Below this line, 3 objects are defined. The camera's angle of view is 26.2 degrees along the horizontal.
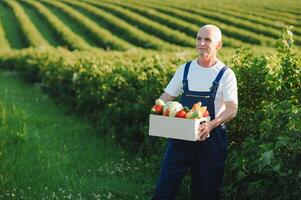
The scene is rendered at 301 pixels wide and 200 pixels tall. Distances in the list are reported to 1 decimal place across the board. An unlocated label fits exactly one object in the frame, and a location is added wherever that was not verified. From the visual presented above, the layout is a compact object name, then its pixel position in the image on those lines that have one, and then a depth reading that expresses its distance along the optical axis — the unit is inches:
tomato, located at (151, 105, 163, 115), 195.3
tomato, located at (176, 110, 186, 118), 190.2
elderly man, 195.3
